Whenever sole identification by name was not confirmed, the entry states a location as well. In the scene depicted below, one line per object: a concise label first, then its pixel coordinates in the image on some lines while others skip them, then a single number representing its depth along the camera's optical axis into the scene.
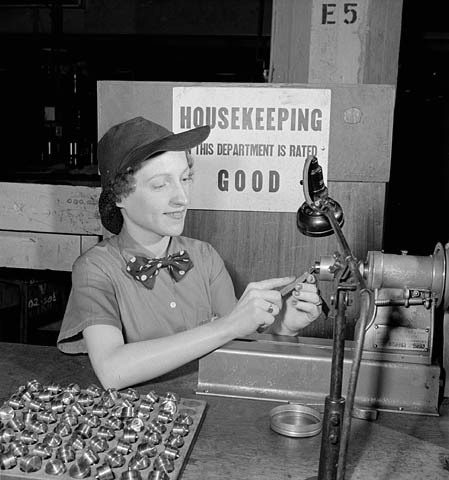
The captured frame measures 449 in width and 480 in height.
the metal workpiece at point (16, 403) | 1.44
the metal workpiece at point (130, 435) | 1.30
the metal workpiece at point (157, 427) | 1.32
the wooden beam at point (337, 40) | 2.29
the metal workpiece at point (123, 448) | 1.26
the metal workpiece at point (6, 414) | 1.37
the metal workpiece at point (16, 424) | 1.34
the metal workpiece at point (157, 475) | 1.17
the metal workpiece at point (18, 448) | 1.24
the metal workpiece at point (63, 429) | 1.33
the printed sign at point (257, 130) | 2.07
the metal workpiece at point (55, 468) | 1.20
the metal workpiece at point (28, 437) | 1.29
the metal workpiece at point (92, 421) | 1.35
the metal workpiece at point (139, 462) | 1.20
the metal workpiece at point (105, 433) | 1.31
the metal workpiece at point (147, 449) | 1.24
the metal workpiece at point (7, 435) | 1.29
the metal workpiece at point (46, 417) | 1.37
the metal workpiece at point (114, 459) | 1.22
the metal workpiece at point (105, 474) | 1.19
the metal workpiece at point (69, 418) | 1.36
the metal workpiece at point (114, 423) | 1.35
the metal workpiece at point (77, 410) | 1.40
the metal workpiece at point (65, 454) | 1.23
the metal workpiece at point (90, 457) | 1.22
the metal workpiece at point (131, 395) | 1.47
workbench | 1.25
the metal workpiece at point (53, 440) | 1.27
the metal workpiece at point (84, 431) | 1.31
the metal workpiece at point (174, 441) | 1.28
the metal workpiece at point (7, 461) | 1.22
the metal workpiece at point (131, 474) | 1.17
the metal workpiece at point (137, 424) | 1.33
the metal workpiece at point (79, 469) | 1.19
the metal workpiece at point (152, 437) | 1.28
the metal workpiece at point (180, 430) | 1.33
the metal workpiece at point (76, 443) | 1.26
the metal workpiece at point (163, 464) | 1.20
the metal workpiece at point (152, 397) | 1.46
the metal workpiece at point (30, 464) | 1.21
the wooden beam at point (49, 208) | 2.89
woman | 1.58
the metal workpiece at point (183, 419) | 1.37
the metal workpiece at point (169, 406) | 1.41
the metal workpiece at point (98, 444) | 1.26
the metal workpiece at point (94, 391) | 1.50
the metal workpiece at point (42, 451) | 1.24
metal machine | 1.41
